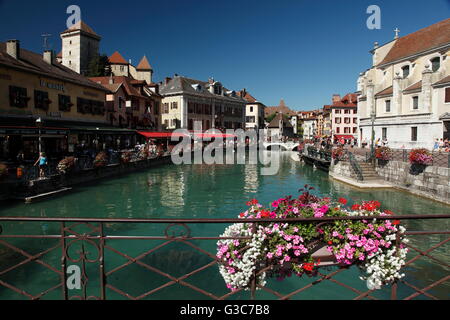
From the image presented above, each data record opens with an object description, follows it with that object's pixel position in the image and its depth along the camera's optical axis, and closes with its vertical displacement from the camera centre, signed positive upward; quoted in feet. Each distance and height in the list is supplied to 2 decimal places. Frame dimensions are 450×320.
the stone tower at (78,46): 237.25 +73.32
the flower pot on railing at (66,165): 67.97 -4.09
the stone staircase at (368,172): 86.69 -7.88
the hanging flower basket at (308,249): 12.07 -3.98
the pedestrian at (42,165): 61.71 -3.66
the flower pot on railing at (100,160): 81.30 -3.75
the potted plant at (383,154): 83.30 -2.97
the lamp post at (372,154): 90.72 -3.31
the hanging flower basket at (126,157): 97.47 -3.57
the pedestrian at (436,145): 93.04 -0.84
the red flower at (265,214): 13.48 -2.90
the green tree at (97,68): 230.89 +55.16
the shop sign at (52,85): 89.07 +17.09
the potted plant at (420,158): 66.54 -3.33
